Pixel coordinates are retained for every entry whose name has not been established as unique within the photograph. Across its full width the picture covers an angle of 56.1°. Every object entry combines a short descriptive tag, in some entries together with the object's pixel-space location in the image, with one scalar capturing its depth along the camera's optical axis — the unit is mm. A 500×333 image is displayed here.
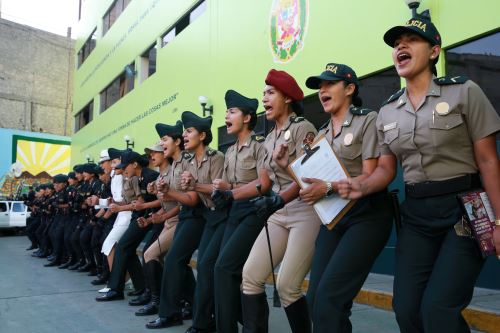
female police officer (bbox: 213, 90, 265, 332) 3533
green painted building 5512
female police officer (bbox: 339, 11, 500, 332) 2109
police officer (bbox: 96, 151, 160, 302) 5621
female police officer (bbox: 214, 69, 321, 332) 3092
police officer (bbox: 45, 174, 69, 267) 9273
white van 18094
